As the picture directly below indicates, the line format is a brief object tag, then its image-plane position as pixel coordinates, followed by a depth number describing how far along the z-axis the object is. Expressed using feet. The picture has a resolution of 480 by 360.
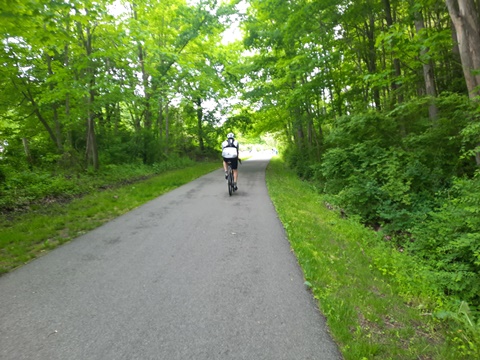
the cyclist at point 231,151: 30.96
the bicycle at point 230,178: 31.12
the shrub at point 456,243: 11.80
